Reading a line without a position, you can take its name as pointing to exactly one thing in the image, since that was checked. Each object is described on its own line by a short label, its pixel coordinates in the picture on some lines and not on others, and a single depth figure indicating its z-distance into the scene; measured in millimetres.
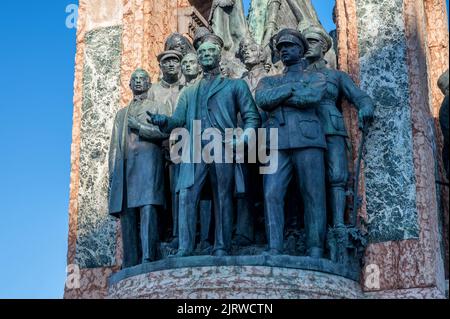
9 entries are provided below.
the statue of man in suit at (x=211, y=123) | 13391
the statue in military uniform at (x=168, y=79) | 14773
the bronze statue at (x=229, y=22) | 16000
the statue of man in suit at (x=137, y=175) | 14125
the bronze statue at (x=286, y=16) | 15805
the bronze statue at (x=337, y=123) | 13711
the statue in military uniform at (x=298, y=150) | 13383
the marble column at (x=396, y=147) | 13484
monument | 13242
